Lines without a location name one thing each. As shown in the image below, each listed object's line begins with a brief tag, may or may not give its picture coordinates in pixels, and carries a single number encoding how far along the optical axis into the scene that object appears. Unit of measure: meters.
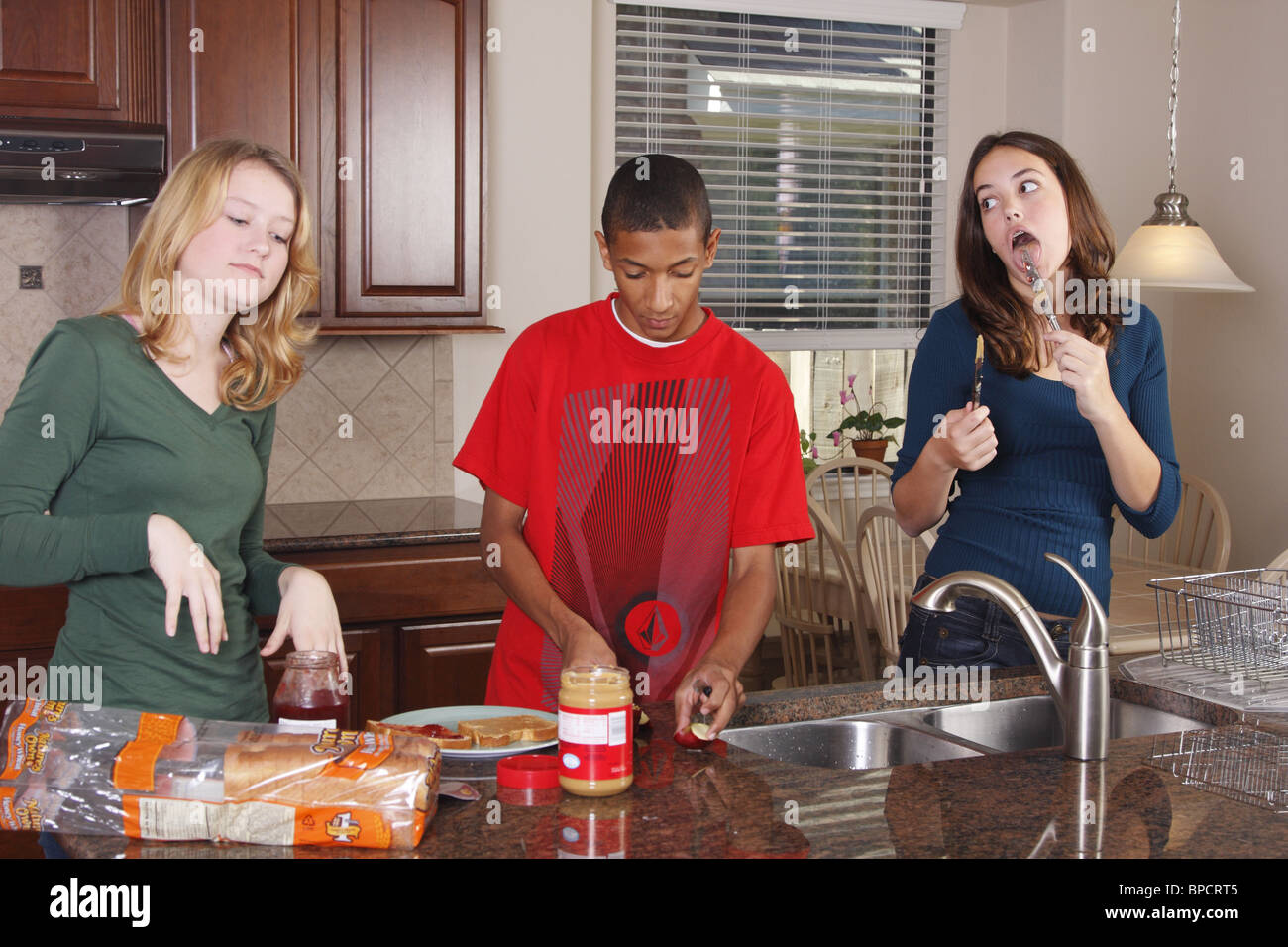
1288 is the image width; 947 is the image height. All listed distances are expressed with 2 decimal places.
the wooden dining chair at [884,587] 3.01
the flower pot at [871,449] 3.96
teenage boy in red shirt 1.73
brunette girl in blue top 1.71
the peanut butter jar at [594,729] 1.16
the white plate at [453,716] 1.34
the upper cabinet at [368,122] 2.81
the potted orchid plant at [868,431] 3.96
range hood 2.60
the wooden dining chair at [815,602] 3.26
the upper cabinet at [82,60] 2.62
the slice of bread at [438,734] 1.32
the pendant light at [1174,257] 3.32
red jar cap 1.22
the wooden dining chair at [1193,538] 3.57
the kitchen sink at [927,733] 1.56
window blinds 3.81
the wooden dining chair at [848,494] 3.50
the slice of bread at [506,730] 1.34
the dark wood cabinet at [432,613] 2.75
